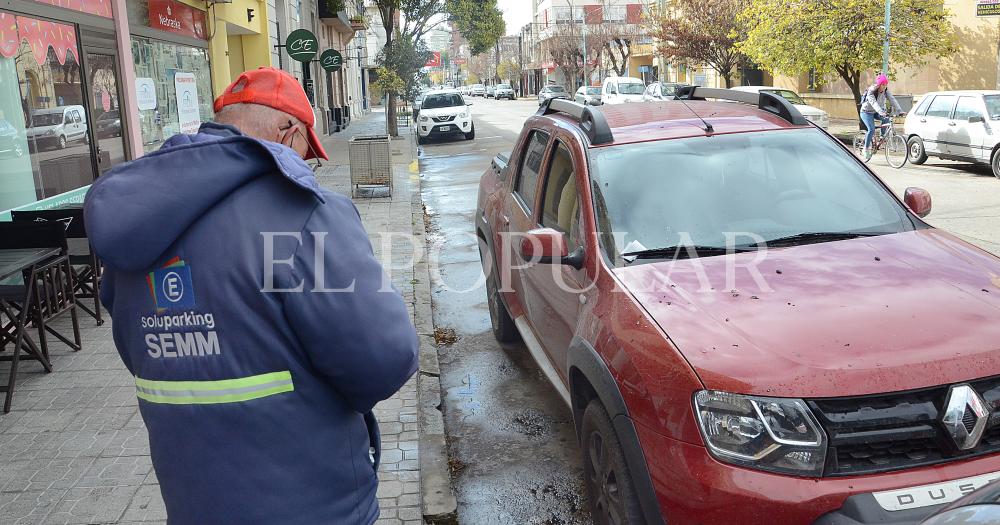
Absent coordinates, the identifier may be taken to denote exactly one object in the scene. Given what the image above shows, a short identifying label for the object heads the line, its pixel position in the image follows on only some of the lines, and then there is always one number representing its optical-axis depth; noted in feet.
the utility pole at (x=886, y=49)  68.44
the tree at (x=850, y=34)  71.97
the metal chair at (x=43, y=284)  18.08
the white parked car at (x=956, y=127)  48.19
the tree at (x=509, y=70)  321.52
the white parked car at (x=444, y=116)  85.05
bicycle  54.08
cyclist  56.14
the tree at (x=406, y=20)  96.12
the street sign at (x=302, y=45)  59.06
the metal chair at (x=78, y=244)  21.91
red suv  8.43
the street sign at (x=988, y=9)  63.10
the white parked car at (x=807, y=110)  68.95
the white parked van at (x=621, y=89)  113.19
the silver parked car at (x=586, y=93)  132.05
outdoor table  16.60
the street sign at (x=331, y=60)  72.64
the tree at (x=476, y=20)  113.70
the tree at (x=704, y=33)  106.63
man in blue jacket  5.62
